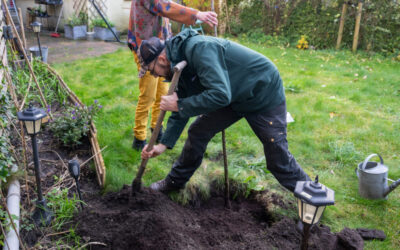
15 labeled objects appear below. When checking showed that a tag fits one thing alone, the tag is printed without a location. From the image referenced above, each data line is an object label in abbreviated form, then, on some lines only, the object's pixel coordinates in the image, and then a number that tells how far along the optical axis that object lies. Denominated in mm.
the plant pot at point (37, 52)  6746
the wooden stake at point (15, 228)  2135
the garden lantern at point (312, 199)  1763
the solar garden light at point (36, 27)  6195
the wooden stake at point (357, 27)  8969
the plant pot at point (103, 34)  10031
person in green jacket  2289
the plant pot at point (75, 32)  10000
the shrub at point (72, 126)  3791
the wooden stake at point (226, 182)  3158
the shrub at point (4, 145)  2412
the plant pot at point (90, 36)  9969
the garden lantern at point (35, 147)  2334
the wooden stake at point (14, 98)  2730
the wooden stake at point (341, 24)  9258
